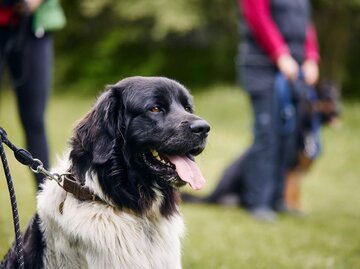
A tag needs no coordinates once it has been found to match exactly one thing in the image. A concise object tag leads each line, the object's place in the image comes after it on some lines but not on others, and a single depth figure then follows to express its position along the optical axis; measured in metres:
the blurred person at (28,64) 4.62
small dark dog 7.91
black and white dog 3.15
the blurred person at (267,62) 6.67
